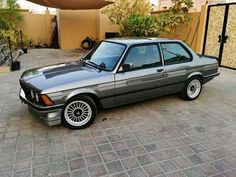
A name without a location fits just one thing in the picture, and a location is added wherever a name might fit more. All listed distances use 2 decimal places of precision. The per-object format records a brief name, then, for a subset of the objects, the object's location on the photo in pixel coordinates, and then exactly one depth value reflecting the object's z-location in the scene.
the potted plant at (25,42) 13.15
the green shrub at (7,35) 7.62
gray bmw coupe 3.33
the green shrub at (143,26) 9.53
